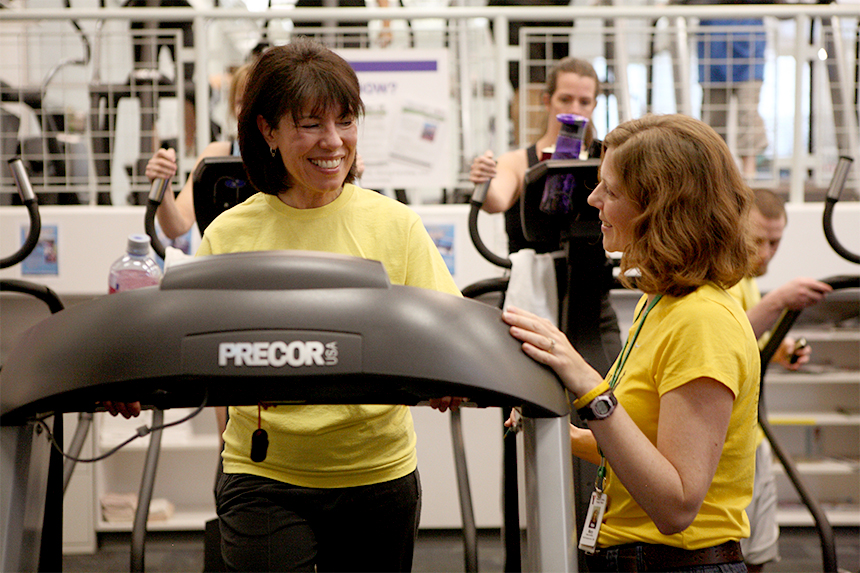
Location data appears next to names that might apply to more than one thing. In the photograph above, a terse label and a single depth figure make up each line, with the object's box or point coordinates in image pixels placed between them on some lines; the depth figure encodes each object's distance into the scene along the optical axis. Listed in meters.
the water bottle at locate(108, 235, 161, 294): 1.58
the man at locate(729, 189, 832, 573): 2.50
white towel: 2.18
